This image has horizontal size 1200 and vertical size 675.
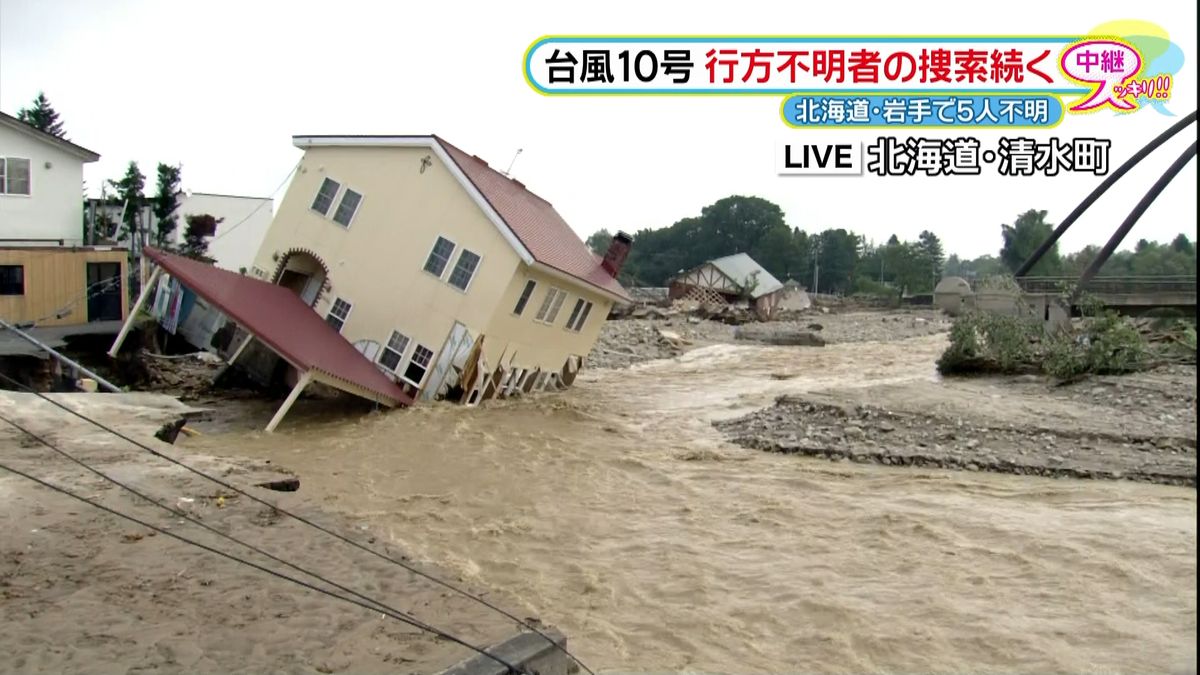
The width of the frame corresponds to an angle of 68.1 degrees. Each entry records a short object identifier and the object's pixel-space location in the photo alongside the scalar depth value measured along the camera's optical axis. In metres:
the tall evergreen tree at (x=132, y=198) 33.22
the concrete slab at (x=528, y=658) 5.29
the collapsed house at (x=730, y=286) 61.59
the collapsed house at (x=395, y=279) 18.58
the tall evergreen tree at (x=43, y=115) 41.00
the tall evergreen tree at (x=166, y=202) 32.80
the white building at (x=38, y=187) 22.53
